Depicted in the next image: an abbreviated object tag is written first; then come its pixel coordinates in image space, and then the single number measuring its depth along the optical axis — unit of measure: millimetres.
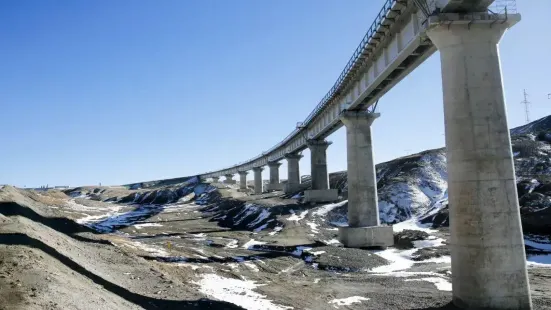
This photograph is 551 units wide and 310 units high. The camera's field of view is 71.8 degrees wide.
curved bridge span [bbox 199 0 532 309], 13633
